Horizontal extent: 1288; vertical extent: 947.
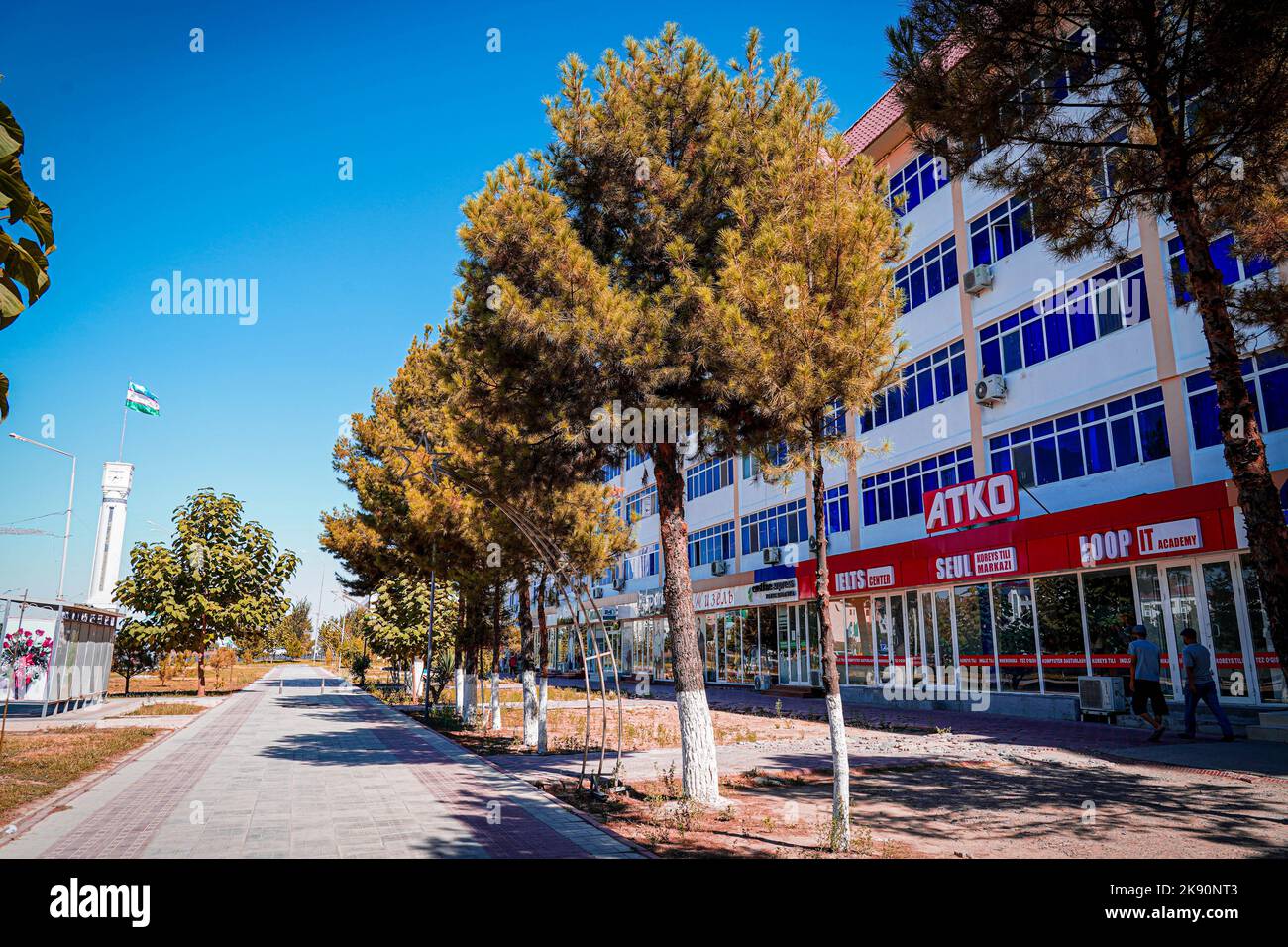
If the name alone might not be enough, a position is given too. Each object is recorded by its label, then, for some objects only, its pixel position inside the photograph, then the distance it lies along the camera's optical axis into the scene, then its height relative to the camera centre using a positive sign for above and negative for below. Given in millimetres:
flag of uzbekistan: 62031 +18564
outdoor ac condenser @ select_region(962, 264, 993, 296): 20797 +9055
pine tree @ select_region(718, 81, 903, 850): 7352 +2868
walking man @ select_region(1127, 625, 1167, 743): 12867 -1088
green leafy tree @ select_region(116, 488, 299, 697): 28562 +1842
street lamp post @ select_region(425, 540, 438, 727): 21978 -349
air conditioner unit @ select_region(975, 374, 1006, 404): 20109 +5890
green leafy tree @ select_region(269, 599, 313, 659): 86750 -283
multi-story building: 14875 +3396
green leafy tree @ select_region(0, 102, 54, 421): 2959 +1653
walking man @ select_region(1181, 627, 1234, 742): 12391 -949
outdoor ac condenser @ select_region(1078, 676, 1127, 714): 15695 -1598
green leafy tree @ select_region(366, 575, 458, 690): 27141 +302
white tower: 81875 +11006
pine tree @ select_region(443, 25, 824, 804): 8352 +4175
